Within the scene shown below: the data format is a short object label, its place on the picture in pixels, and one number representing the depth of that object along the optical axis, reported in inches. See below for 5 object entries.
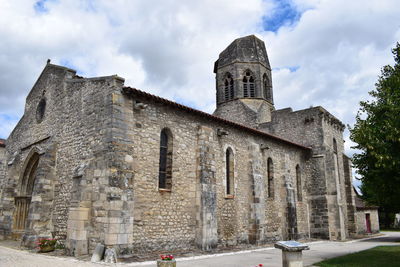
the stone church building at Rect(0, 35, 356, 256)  420.8
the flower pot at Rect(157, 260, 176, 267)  293.0
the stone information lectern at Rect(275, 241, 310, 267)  304.2
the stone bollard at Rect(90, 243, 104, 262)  376.5
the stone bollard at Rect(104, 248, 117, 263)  372.5
